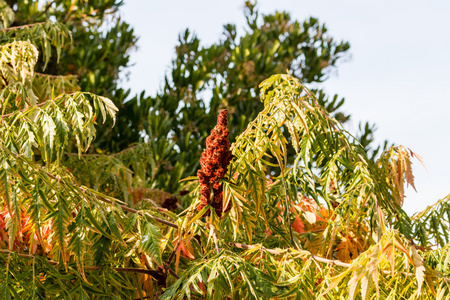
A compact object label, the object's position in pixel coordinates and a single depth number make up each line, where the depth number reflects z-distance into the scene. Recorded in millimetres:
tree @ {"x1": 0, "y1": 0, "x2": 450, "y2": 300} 1779
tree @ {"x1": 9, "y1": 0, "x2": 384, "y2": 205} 5819
